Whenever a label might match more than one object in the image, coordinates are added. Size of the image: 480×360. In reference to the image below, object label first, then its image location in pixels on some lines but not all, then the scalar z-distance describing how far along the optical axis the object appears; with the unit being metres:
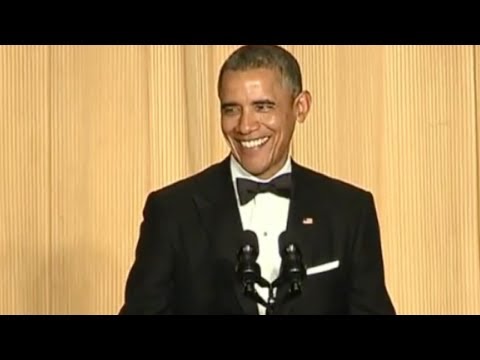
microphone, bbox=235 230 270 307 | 8.10
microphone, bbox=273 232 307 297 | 8.10
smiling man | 8.41
